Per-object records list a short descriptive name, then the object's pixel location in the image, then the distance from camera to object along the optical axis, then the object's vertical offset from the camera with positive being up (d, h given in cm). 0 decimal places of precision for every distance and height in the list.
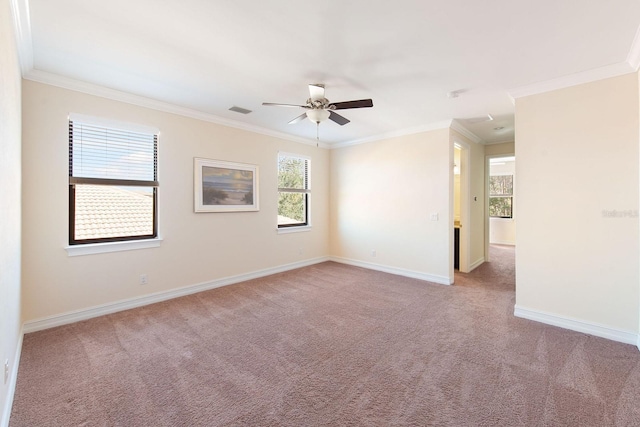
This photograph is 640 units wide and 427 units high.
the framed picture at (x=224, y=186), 409 +46
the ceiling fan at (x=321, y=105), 276 +114
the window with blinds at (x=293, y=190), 537 +49
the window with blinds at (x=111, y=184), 313 +38
